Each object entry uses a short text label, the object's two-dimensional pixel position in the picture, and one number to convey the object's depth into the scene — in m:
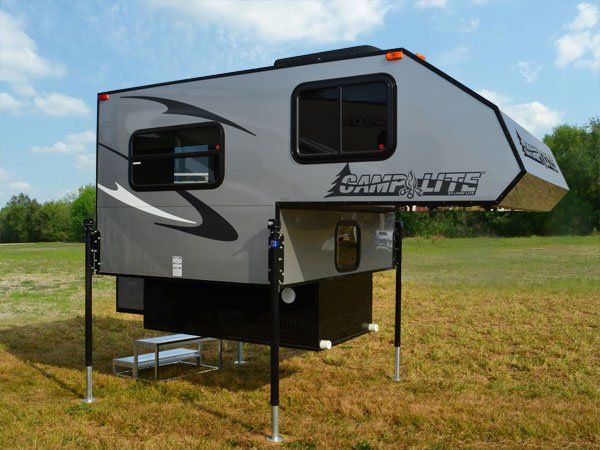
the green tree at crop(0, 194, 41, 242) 96.12
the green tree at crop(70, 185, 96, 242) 93.39
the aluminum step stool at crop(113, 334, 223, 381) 7.32
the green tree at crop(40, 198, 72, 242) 95.38
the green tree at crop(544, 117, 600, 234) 46.31
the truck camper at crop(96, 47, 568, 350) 4.88
